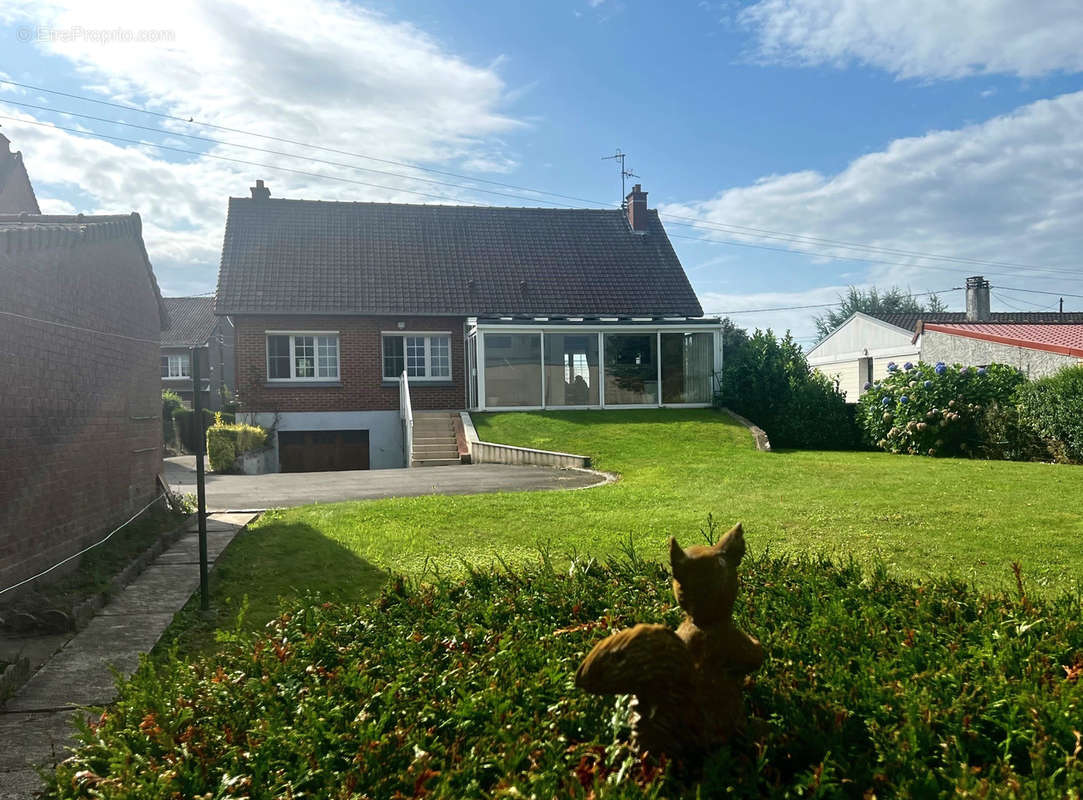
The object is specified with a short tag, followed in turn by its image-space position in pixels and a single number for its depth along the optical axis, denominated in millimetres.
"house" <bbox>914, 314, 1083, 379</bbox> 19781
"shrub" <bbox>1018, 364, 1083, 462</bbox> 15586
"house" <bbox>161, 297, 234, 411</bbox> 37812
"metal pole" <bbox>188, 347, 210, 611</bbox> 6742
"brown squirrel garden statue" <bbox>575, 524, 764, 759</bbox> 2646
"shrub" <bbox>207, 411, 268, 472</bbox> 19234
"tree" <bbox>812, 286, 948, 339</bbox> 62062
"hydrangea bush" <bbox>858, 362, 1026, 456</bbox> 17438
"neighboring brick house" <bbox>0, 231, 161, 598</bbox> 6770
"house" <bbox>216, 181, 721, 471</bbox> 23547
